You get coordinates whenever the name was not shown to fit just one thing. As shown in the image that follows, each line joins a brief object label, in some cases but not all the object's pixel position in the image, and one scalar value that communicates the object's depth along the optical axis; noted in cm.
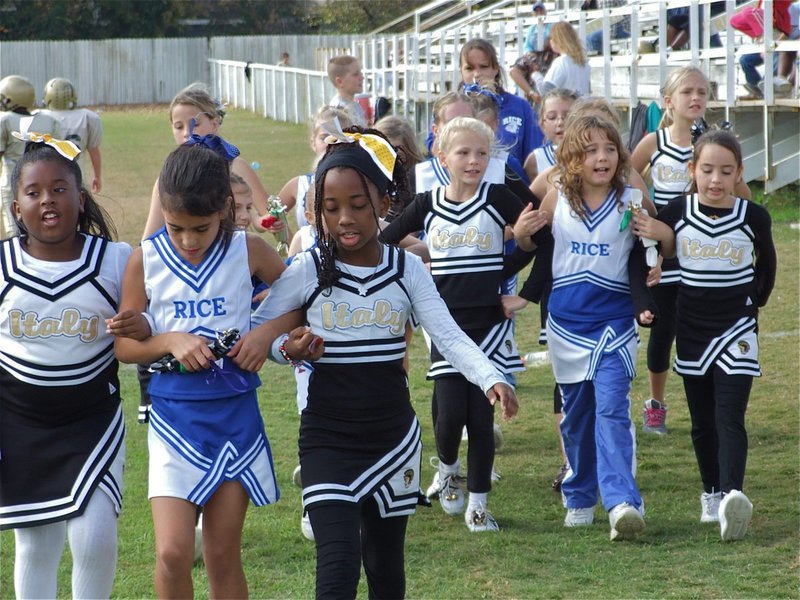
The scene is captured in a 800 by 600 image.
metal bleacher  2705
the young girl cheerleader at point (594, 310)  1023
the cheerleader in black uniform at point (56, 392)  742
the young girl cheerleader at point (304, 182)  1135
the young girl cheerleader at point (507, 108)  1504
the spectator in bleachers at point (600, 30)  3812
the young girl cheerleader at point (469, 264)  1065
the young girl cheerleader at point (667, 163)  1297
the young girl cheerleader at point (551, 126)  1320
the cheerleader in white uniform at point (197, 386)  717
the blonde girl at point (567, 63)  2308
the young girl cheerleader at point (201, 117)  1133
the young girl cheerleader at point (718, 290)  1035
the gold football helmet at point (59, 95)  2264
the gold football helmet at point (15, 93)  2000
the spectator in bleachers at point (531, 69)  2633
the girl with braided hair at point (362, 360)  742
